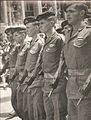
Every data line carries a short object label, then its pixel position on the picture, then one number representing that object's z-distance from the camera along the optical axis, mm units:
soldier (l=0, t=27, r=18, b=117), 7809
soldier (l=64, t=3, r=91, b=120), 4590
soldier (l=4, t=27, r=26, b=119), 7691
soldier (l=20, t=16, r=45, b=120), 6320
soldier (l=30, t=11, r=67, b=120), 5586
